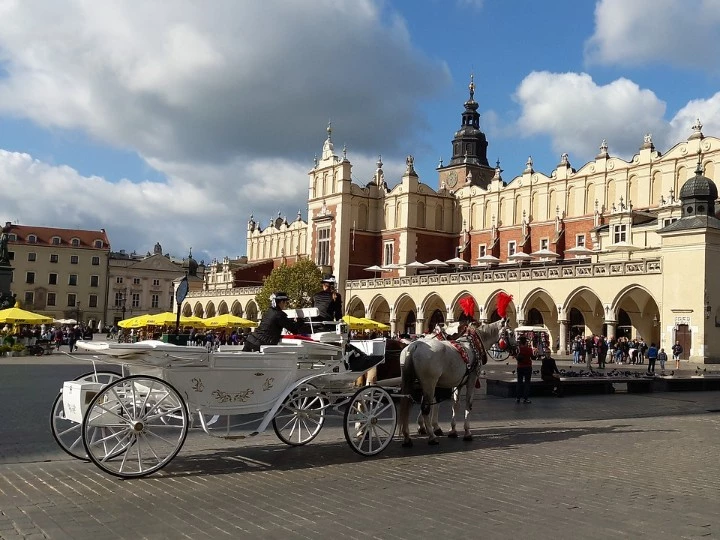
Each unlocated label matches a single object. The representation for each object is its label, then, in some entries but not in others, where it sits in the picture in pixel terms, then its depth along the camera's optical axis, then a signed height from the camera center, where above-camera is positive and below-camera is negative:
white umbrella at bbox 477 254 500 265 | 49.39 +5.21
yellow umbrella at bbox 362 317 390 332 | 38.12 +0.47
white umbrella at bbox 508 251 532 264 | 45.41 +5.08
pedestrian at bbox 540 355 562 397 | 17.59 -0.79
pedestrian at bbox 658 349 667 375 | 28.34 -0.46
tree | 52.03 +3.37
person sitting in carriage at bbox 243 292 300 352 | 9.02 +0.04
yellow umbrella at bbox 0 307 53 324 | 29.59 +0.13
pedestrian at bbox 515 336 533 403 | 15.89 -0.60
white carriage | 7.41 -0.69
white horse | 9.62 -0.44
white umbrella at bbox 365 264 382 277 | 55.16 +4.83
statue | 36.20 +3.26
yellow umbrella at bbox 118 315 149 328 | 37.41 +0.09
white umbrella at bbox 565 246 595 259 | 42.54 +5.19
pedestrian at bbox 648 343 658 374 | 27.92 -0.38
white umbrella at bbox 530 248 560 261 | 44.71 +5.20
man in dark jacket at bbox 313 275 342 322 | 10.25 +0.40
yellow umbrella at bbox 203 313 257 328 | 40.38 +0.36
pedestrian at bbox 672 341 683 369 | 32.56 -0.18
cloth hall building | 33.56 +6.34
